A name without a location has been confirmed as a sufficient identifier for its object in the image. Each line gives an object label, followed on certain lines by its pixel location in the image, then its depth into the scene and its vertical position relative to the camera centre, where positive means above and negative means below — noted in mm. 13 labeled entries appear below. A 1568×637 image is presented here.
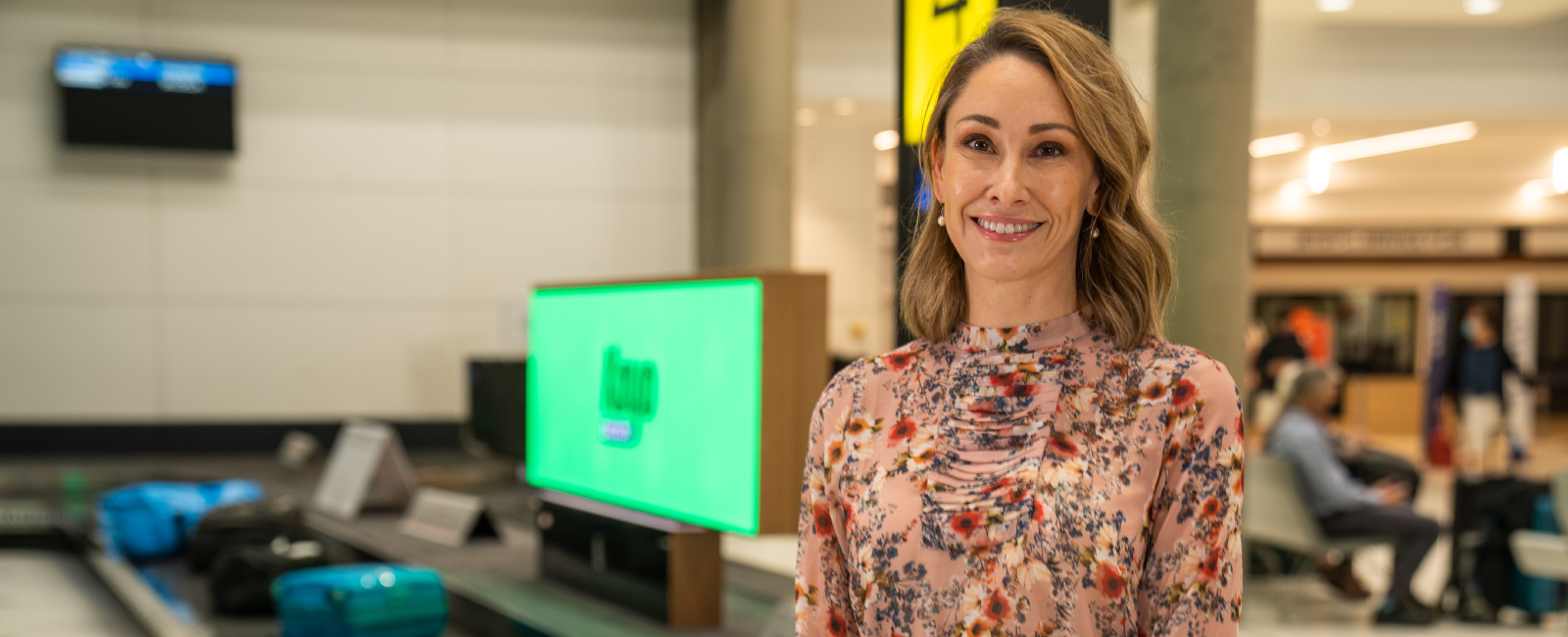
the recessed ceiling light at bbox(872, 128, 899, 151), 10156 +1052
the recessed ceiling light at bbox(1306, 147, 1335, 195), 12148 +937
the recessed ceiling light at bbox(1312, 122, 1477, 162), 9797 +1055
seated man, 5105 -1117
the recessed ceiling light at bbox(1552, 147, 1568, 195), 11875 +911
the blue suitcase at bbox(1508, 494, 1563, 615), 5113 -1469
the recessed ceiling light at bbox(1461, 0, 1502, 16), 7844 +1714
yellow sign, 2527 +498
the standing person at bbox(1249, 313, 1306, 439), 10391 -961
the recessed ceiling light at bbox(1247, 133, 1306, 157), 10656 +1069
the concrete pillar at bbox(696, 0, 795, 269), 7477 +815
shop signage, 15008 +184
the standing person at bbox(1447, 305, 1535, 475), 10188 -1050
